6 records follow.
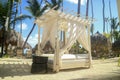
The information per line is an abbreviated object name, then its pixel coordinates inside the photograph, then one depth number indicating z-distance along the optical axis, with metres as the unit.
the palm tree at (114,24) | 14.72
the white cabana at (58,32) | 3.86
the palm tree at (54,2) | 10.74
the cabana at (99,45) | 9.06
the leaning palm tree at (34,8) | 10.00
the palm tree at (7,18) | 8.80
